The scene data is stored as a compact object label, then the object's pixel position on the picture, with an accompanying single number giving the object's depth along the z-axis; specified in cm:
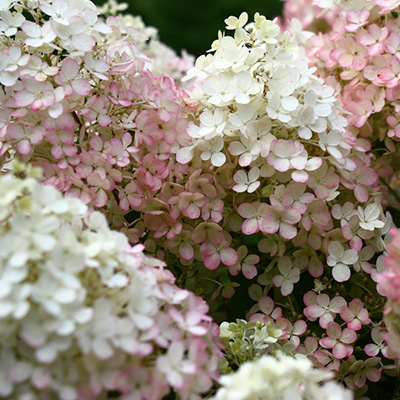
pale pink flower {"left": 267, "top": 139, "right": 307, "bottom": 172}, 118
